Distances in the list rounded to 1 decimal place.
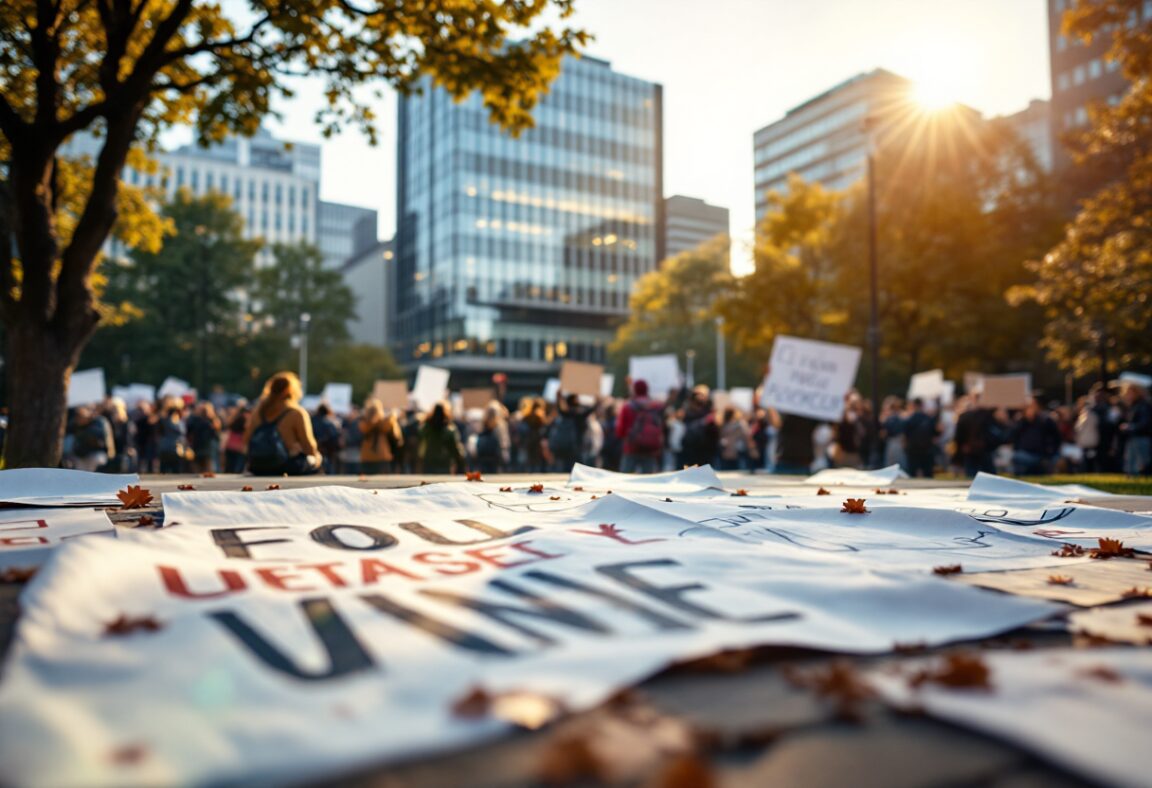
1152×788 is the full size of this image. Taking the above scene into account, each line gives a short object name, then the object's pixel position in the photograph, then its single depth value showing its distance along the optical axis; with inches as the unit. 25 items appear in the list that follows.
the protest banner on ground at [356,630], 65.7
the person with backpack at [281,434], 323.0
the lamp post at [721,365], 2133.6
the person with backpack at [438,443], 462.6
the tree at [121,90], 332.5
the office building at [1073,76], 2628.0
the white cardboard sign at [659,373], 804.0
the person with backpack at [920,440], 554.3
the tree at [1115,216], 579.8
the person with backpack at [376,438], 520.4
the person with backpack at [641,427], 463.8
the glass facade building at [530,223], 2810.0
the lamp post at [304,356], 2034.9
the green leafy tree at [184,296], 1715.1
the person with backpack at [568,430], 576.1
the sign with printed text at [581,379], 676.1
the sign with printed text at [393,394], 753.9
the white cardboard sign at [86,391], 677.3
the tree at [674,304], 2097.7
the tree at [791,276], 1242.1
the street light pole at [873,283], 668.7
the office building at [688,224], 5349.4
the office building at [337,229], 6117.1
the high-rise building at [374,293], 3577.8
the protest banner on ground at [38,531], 136.8
